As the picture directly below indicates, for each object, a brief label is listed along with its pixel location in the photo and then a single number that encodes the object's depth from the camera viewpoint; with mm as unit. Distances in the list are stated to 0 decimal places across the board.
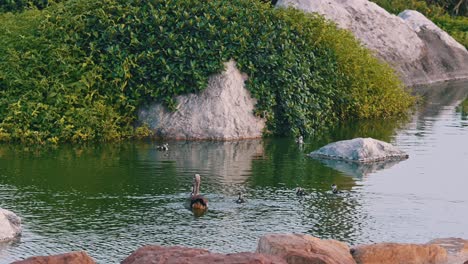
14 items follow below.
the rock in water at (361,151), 22134
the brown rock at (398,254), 13828
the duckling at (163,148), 22562
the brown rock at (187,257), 10953
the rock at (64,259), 11492
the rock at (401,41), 34875
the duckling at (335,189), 18750
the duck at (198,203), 17141
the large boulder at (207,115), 23938
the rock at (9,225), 15031
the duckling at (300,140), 23953
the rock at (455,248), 14086
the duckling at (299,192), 18500
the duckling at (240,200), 17672
